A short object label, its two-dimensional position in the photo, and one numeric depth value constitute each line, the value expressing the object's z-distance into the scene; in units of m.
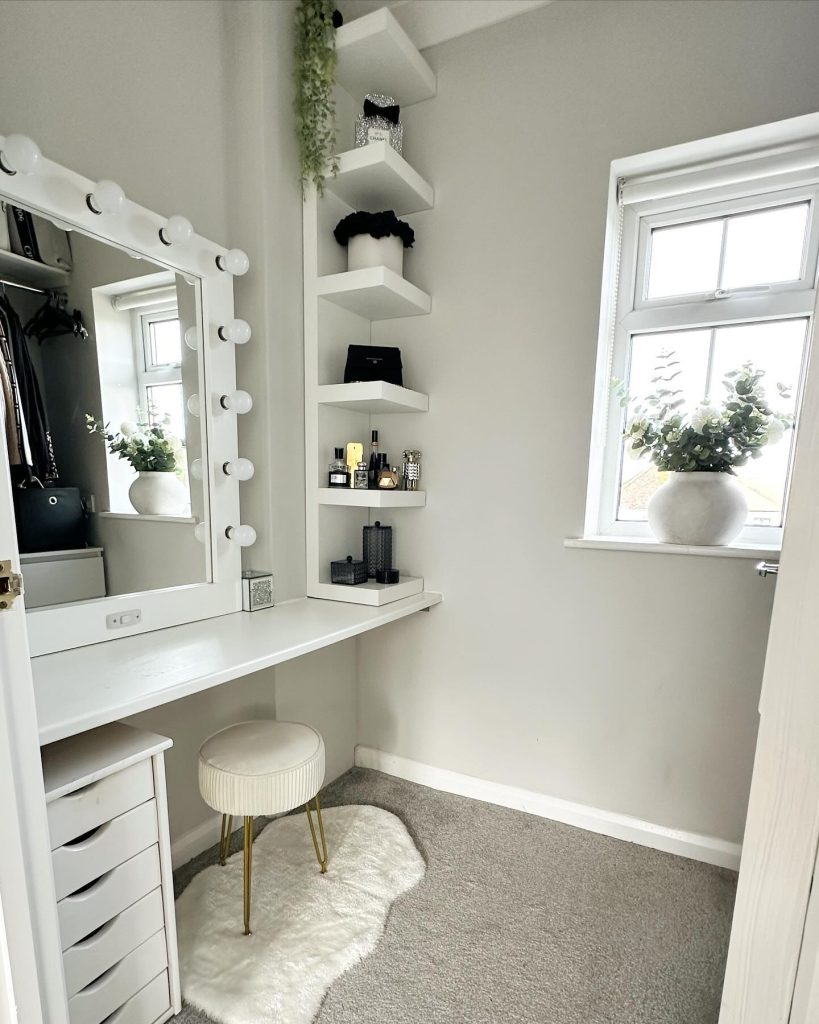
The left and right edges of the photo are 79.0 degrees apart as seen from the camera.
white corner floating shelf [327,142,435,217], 1.57
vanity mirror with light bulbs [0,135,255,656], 1.10
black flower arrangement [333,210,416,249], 1.66
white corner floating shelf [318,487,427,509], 1.68
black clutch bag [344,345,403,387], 1.74
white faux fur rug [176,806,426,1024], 1.12
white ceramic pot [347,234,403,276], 1.68
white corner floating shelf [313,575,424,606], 1.66
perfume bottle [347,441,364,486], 1.78
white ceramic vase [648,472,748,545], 1.48
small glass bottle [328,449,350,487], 1.76
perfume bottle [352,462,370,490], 1.77
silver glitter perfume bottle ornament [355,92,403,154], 1.65
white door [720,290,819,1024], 0.63
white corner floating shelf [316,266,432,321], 1.60
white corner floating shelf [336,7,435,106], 1.51
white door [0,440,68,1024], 0.66
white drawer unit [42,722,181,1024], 0.89
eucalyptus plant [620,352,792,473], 1.45
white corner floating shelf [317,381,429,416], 1.62
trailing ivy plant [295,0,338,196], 1.51
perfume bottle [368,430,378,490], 1.84
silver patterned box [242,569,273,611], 1.57
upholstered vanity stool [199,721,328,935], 1.23
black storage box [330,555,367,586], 1.76
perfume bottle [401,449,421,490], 1.86
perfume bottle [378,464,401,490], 1.80
